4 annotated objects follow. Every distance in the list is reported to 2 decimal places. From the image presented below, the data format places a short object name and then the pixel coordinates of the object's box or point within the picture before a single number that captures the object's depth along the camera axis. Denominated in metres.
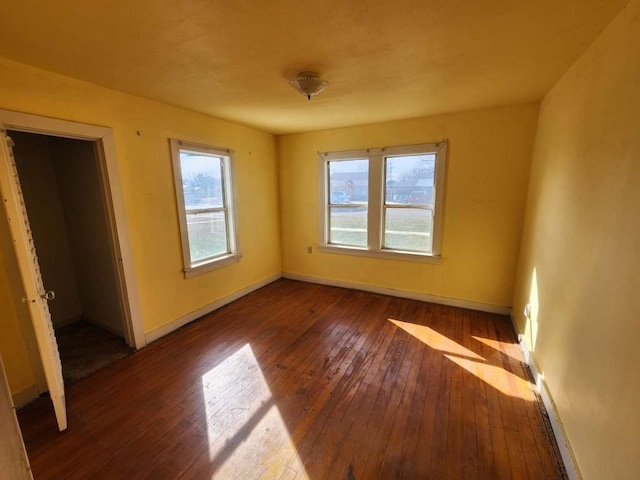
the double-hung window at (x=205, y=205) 3.07
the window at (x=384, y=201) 3.54
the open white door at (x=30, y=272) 1.59
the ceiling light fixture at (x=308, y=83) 2.05
